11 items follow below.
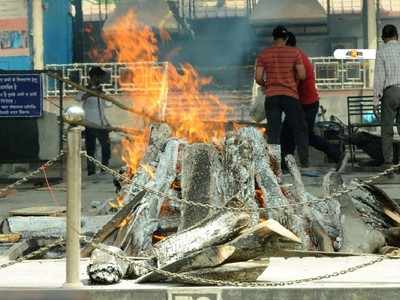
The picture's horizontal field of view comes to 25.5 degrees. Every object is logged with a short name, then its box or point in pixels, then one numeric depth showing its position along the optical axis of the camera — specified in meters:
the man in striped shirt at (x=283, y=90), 10.93
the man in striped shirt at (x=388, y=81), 11.27
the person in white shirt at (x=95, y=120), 13.80
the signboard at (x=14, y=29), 25.12
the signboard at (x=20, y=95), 13.06
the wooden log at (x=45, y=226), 7.29
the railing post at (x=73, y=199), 5.22
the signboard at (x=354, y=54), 21.58
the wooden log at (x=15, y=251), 6.50
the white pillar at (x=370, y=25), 27.84
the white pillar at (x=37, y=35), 23.98
